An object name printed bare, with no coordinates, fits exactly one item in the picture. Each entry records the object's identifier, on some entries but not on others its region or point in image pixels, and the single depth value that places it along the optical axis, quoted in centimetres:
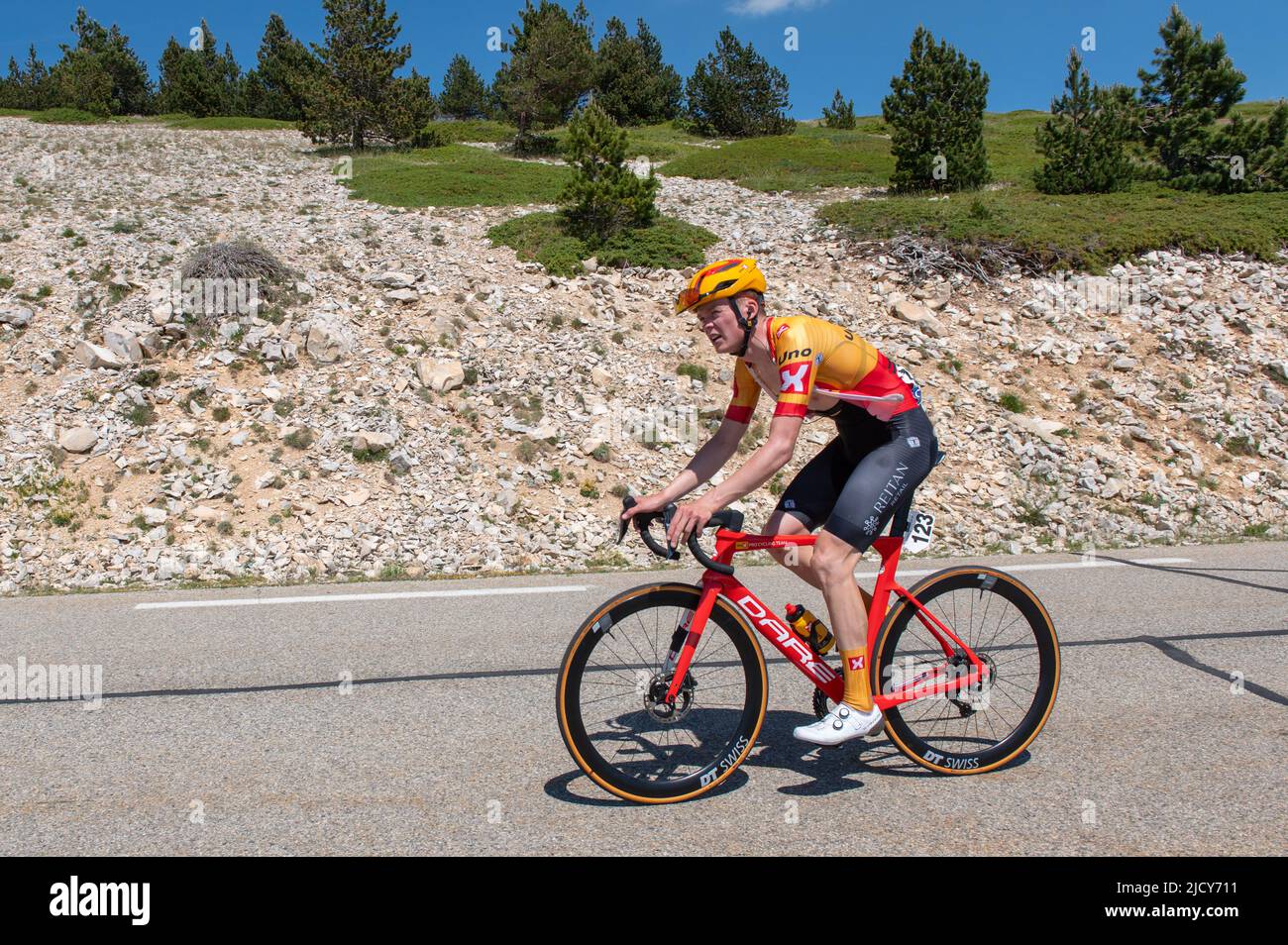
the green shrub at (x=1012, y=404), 1395
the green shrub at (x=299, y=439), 1154
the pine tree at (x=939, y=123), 2434
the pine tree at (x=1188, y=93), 2417
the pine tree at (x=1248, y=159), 2286
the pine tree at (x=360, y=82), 3155
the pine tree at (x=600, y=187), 1883
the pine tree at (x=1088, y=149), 2303
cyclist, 359
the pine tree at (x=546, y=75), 3438
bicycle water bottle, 399
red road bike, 367
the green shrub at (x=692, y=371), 1420
